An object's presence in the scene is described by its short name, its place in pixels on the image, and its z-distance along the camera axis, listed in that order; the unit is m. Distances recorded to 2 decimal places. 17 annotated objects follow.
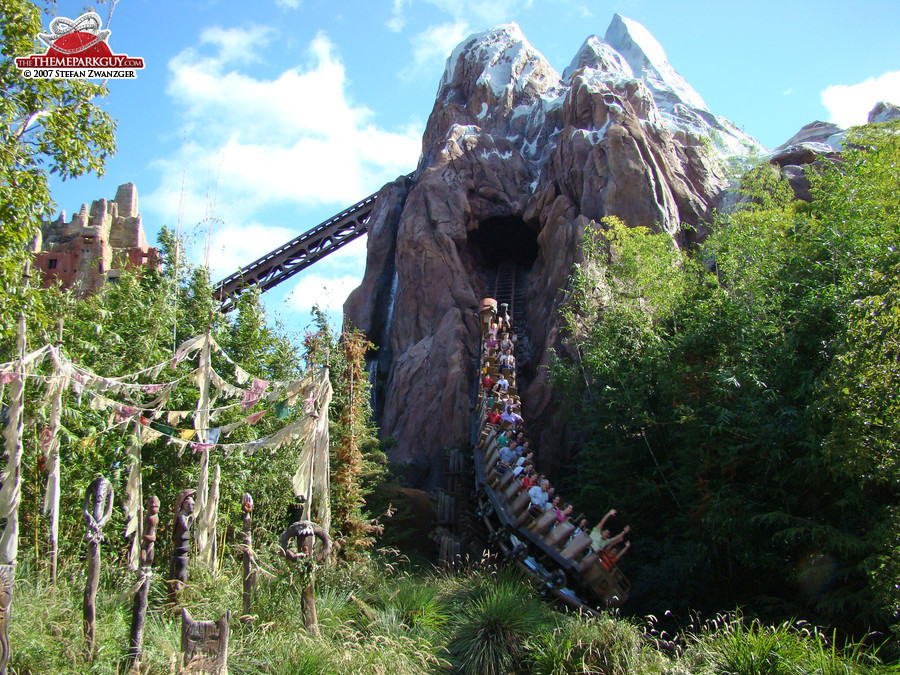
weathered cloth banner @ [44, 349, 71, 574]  8.54
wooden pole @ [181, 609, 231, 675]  5.72
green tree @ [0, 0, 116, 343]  6.43
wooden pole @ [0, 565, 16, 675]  4.98
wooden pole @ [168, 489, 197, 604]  7.35
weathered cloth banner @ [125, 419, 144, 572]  8.85
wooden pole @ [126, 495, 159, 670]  6.18
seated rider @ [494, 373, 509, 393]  17.25
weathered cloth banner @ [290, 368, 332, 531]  8.58
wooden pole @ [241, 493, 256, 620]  7.28
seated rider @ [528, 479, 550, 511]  12.63
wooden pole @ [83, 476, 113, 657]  6.37
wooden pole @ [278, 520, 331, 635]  7.31
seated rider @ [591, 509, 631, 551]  11.28
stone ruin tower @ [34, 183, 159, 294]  30.84
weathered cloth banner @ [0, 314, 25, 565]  7.79
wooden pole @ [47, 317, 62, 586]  8.13
